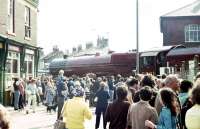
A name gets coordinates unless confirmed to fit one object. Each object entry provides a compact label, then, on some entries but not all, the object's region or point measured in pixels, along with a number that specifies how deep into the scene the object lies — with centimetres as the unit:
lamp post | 2947
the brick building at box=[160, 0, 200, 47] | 5491
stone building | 2884
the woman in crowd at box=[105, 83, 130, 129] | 997
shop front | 2881
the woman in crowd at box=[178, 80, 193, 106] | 931
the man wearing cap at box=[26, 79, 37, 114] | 2569
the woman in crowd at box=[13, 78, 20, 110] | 2748
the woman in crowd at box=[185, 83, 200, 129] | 643
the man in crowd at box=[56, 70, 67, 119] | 1971
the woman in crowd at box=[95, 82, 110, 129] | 1700
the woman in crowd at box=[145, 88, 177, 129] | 780
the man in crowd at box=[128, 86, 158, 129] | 861
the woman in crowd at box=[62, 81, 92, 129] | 1040
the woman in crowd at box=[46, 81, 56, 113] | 2655
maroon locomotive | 4200
